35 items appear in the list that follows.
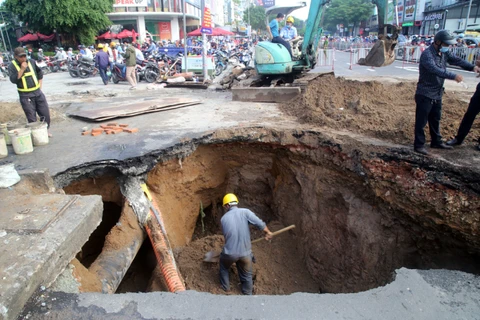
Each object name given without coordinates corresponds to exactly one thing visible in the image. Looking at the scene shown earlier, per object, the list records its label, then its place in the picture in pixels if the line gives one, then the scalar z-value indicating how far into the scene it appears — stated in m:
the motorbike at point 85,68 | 16.16
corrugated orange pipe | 4.11
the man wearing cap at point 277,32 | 9.04
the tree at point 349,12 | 53.38
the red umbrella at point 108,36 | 29.20
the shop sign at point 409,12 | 38.91
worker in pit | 4.55
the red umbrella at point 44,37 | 27.31
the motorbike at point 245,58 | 18.93
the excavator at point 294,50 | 8.52
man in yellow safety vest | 5.61
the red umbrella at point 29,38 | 27.81
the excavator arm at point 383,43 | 7.04
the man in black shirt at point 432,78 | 4.00
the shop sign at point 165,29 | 37.28
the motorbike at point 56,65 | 19.90
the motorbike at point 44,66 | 18.71
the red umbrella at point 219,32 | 23.83
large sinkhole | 4.50
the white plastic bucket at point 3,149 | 5.03
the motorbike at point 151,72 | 13.94
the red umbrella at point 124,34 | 29.56
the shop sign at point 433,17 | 33.90
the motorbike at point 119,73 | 13.87
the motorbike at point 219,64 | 16.92
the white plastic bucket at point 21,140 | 5.07
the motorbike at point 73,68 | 16.17
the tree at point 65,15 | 23.50
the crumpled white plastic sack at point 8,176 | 3.81
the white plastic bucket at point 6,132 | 5.60
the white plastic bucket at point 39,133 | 5.51
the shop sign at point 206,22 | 12.35
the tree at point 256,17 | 75.13
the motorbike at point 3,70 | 18.34
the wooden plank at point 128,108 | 7.20
